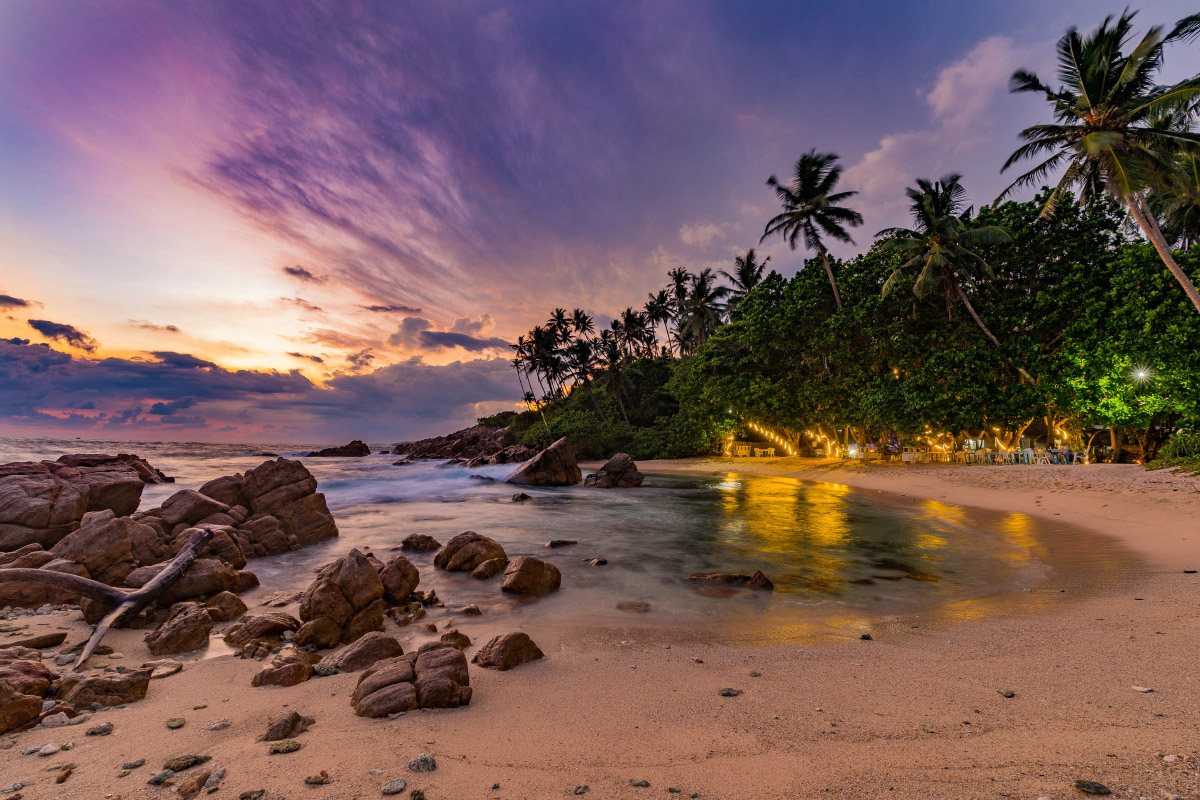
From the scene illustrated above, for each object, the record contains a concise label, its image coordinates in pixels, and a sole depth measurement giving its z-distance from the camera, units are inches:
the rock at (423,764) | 113.9
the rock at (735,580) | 323.3
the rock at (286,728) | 130.6
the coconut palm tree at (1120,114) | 651.5
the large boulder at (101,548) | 287.8
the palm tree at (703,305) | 2086.6
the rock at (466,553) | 369.1
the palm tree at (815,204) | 1347.2
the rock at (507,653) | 184.2
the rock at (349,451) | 3467.5
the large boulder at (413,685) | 146.4
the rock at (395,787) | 104.3
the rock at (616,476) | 1130.7
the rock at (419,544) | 446.9
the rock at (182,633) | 209.5
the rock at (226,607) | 250.4
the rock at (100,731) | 133.6
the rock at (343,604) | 222.8
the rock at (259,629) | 218.2
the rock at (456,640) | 209.6
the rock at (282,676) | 173.3
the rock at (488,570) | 349.7
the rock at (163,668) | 179.2
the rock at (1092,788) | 94.7
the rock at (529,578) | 313.7
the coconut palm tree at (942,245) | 968.9
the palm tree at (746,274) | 2054.6
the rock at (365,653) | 187.3
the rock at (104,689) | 149.6
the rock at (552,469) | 1177.4
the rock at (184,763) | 115.4
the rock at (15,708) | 130.0
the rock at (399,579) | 272.8
